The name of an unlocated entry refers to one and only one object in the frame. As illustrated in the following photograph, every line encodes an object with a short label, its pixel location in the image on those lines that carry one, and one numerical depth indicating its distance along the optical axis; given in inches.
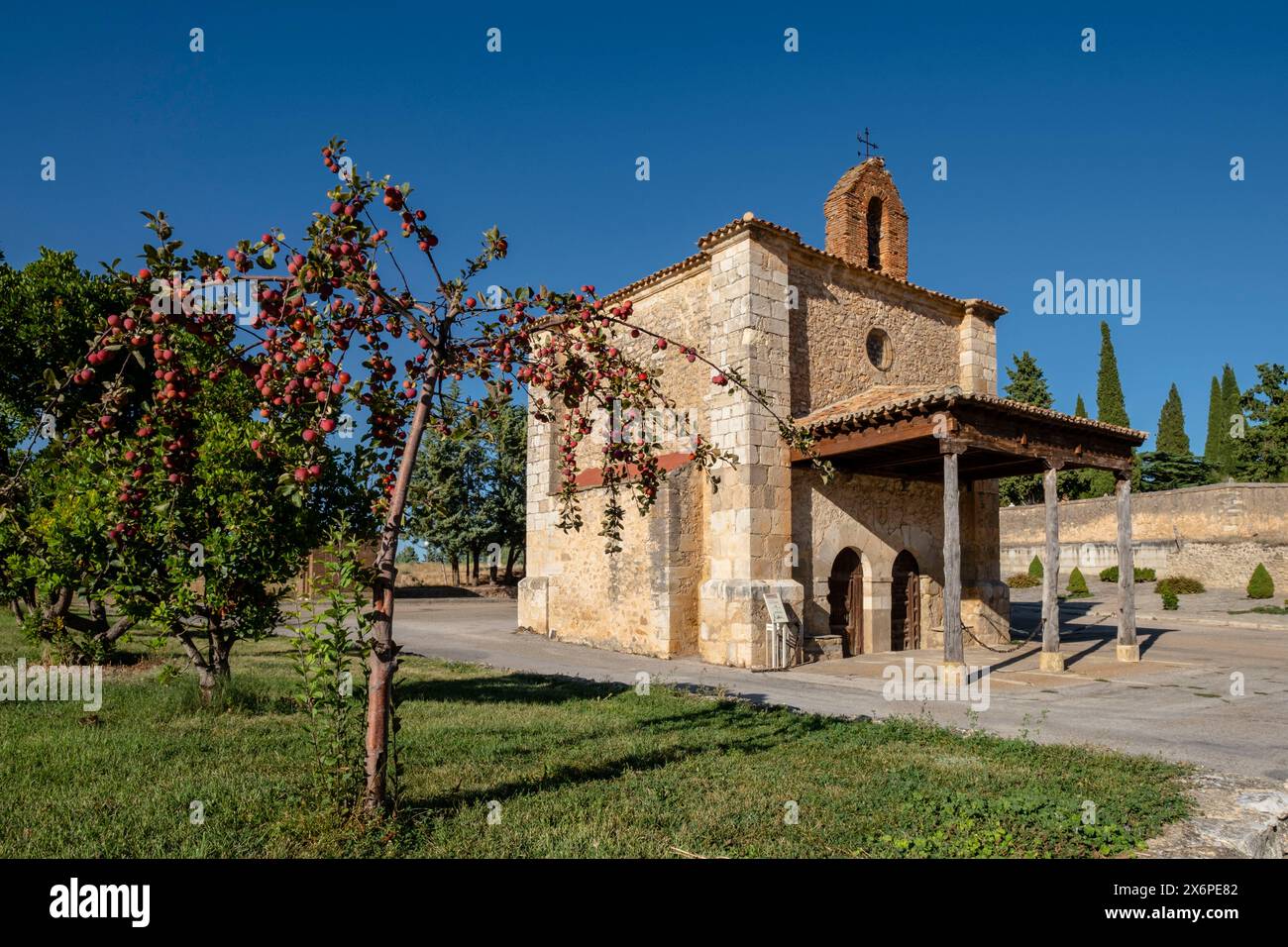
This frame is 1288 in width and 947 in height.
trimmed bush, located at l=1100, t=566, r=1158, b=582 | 1219.2
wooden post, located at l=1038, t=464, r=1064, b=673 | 493.4
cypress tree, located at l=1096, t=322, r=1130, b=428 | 1694.1
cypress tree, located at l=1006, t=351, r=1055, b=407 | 1505.9
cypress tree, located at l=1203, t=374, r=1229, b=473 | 1774.1
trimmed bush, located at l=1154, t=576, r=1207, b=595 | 1147.9
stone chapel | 519.2
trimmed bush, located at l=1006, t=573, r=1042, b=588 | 1343.5
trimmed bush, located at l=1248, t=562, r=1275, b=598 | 1013.2
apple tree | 143.6
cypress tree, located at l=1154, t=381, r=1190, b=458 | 1879.9
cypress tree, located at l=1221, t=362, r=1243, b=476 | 1688.0
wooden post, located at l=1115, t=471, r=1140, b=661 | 535.2
